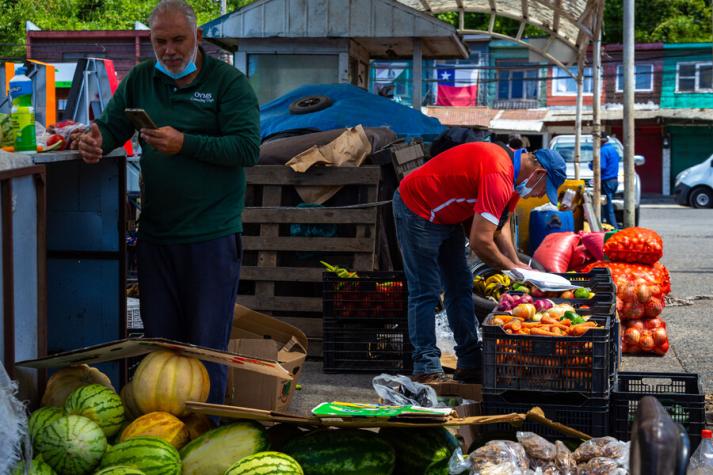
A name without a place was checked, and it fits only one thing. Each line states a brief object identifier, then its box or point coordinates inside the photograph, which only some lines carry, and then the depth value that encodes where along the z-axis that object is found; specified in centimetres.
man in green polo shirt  475
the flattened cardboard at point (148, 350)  408
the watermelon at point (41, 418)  391
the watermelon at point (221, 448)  398
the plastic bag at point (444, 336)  823
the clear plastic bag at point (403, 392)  520
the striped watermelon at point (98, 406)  414
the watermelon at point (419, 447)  422
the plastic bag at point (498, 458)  414
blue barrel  1109
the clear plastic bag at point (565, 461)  430
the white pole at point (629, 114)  1153
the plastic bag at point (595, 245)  980
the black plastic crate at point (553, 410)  503
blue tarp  978
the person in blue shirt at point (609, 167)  1973
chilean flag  4434
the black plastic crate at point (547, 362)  511
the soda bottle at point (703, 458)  416
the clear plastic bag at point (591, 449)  433
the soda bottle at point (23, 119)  425
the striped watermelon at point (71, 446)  382
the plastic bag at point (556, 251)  955
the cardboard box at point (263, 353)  584
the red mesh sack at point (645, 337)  868
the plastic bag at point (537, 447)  436
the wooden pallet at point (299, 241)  815
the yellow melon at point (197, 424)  426
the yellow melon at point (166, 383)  423
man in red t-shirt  619
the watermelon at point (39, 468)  349
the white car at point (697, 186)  3225
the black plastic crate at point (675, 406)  502
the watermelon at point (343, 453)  407
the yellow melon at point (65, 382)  428
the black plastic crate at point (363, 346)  770
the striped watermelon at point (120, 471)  361
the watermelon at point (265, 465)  376
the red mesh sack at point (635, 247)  906
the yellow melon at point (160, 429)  407
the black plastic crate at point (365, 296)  763
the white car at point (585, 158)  2241
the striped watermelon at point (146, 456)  380
